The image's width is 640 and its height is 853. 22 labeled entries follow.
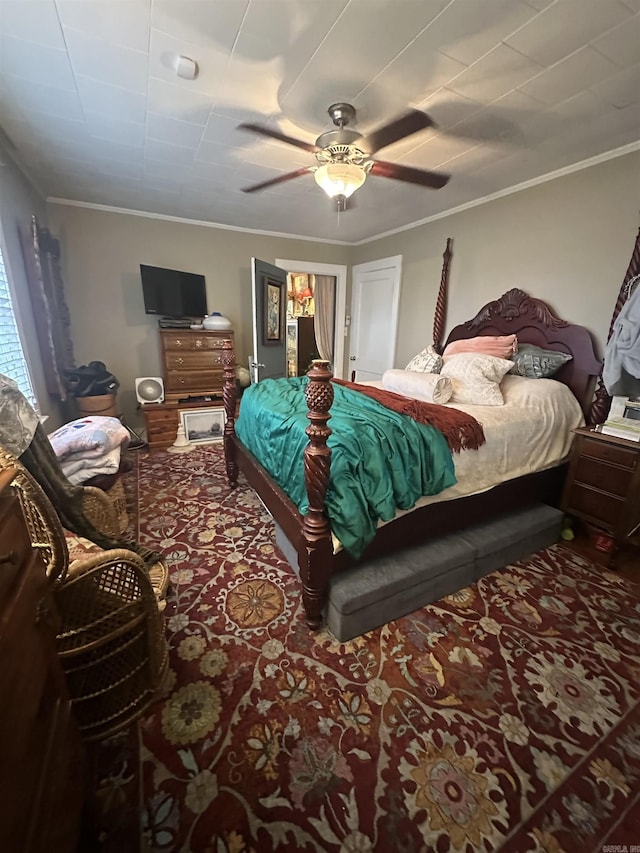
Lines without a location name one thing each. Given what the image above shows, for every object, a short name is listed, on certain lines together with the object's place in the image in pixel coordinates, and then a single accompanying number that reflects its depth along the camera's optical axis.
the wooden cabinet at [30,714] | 0.57
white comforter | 1.96
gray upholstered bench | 1.55
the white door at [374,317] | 4.22
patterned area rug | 1.00
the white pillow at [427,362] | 2.99
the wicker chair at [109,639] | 1.03
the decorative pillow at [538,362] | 2.56
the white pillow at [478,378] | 2.38
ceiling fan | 1.67
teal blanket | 1.51
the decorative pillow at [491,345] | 2.73
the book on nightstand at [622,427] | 1.99
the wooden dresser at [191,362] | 3.80
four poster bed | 1.47
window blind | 2.16
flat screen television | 3.72
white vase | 3.94
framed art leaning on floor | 3.93
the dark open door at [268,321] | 3.63
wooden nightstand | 1.98
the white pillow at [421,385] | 2.42
